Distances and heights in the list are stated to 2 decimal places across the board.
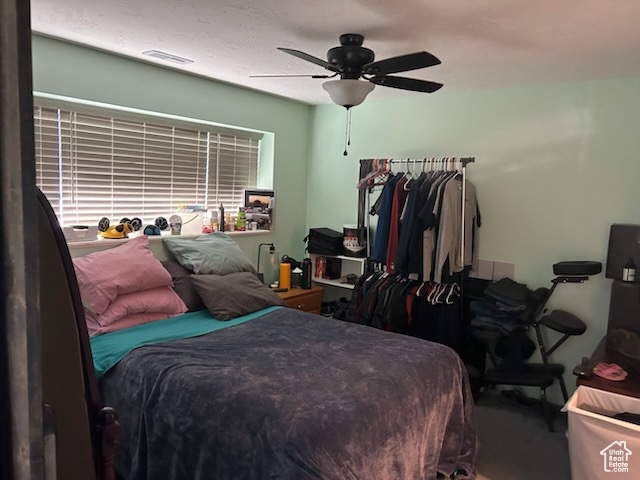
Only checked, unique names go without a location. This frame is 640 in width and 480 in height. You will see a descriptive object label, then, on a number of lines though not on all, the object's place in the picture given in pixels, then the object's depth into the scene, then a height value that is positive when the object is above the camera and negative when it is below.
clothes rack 3.57 -0.71
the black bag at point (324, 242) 4.38 -0.47
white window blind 3.21 +0.15
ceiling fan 2.39 +0.64
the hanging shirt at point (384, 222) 3.82 -0.22
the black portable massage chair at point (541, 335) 3.21 -0.96
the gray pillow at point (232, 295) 3.17 -0.75
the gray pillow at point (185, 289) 3.32 -0.74
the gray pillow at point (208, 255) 3.52 -0.53
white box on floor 2.12 -1.07
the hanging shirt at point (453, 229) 3.47 -0.23
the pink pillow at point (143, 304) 2.80 -0.76
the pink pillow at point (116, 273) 2.78 -0.57
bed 1.82 -0.90
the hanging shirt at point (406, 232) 3.61 -0.28
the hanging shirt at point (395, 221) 3.77 -0.21
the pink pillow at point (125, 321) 2.73 -0.85
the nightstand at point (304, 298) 4.09 -0.96
